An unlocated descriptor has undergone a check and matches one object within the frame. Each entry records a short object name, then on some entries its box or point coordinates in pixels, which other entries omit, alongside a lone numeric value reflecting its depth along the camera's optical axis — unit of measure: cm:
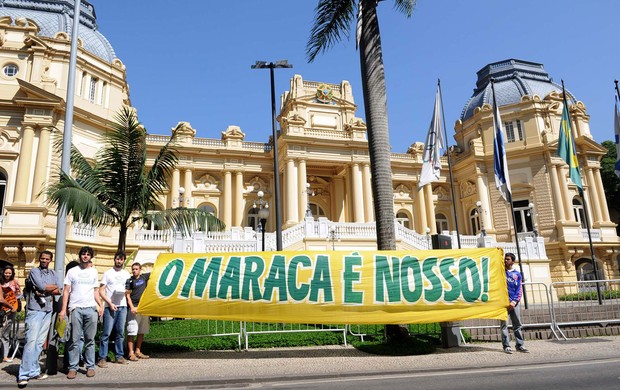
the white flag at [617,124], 1673
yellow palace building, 2192
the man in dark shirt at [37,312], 636
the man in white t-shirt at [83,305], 673
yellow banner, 827
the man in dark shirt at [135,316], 796
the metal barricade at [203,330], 923
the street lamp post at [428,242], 2417
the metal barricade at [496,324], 1016
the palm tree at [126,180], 1207
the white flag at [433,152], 1839
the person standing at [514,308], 852
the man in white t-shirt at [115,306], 749
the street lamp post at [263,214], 1512
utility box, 970
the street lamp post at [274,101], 1423
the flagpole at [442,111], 2110
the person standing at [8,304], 784
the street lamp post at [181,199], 2725
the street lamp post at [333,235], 2155
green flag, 1745
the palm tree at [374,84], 969
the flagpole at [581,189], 1744
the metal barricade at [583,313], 1064
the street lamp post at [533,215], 2644
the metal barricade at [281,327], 1102
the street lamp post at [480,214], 2990
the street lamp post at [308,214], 2235
